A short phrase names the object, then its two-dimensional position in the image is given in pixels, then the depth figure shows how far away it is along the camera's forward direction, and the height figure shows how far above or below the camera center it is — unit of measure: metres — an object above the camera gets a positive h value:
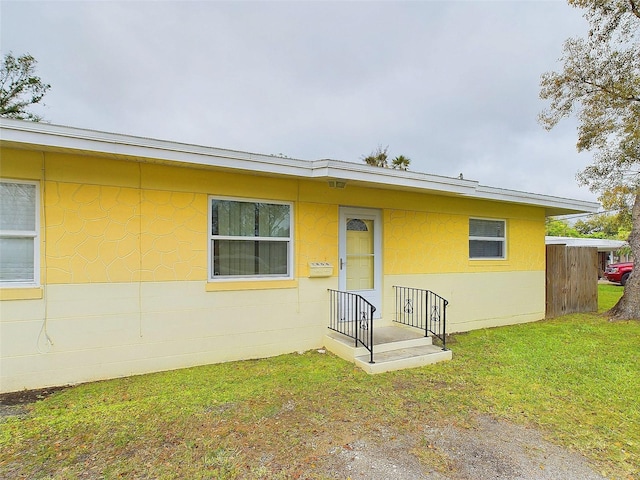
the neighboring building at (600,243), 17.58 -0.23
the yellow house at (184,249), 3.82 -0.14
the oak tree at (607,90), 7.60 +3.75
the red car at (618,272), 17.03 -1.76
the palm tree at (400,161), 16.75 +4.05
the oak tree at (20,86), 10.86 +5.33
